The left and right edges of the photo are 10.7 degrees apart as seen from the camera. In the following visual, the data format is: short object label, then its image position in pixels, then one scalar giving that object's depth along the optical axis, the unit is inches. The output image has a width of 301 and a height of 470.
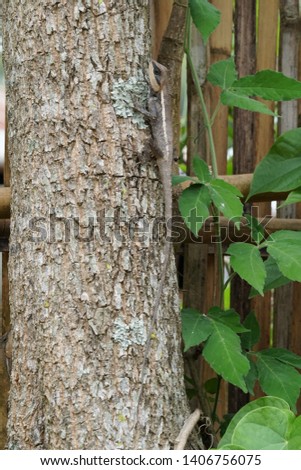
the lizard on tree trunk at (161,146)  66.6
